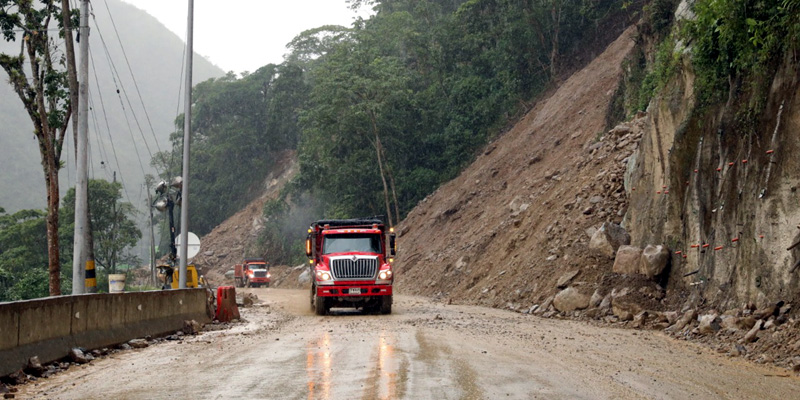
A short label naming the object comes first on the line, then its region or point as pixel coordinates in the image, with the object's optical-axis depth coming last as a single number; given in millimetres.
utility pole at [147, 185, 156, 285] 49531
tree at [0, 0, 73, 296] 28875
